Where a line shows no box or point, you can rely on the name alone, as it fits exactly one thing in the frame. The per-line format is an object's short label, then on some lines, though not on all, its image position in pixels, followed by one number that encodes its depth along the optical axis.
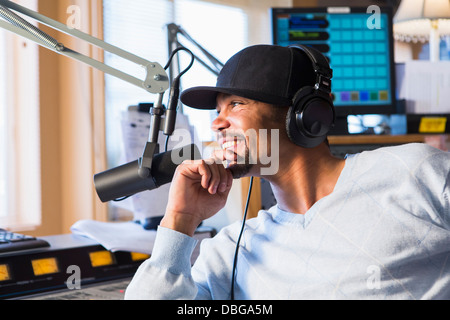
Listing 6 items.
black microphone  0.90
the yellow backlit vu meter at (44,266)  1.06
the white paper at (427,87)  1.70
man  0.84
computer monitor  1.68
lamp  2.29
